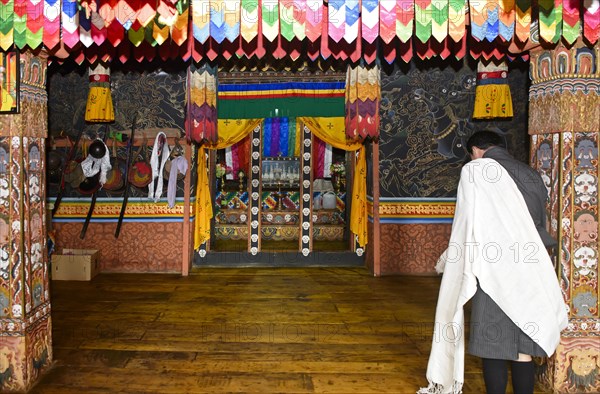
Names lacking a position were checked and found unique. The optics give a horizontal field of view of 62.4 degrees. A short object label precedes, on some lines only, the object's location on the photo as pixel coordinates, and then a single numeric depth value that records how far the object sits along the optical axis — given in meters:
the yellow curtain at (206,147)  6.31
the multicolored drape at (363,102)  5.84
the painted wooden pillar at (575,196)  2.83
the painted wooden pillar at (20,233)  2.94
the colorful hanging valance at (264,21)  2.80
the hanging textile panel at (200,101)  5.87
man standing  2.31
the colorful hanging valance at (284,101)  6.31
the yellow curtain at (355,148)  6.35
